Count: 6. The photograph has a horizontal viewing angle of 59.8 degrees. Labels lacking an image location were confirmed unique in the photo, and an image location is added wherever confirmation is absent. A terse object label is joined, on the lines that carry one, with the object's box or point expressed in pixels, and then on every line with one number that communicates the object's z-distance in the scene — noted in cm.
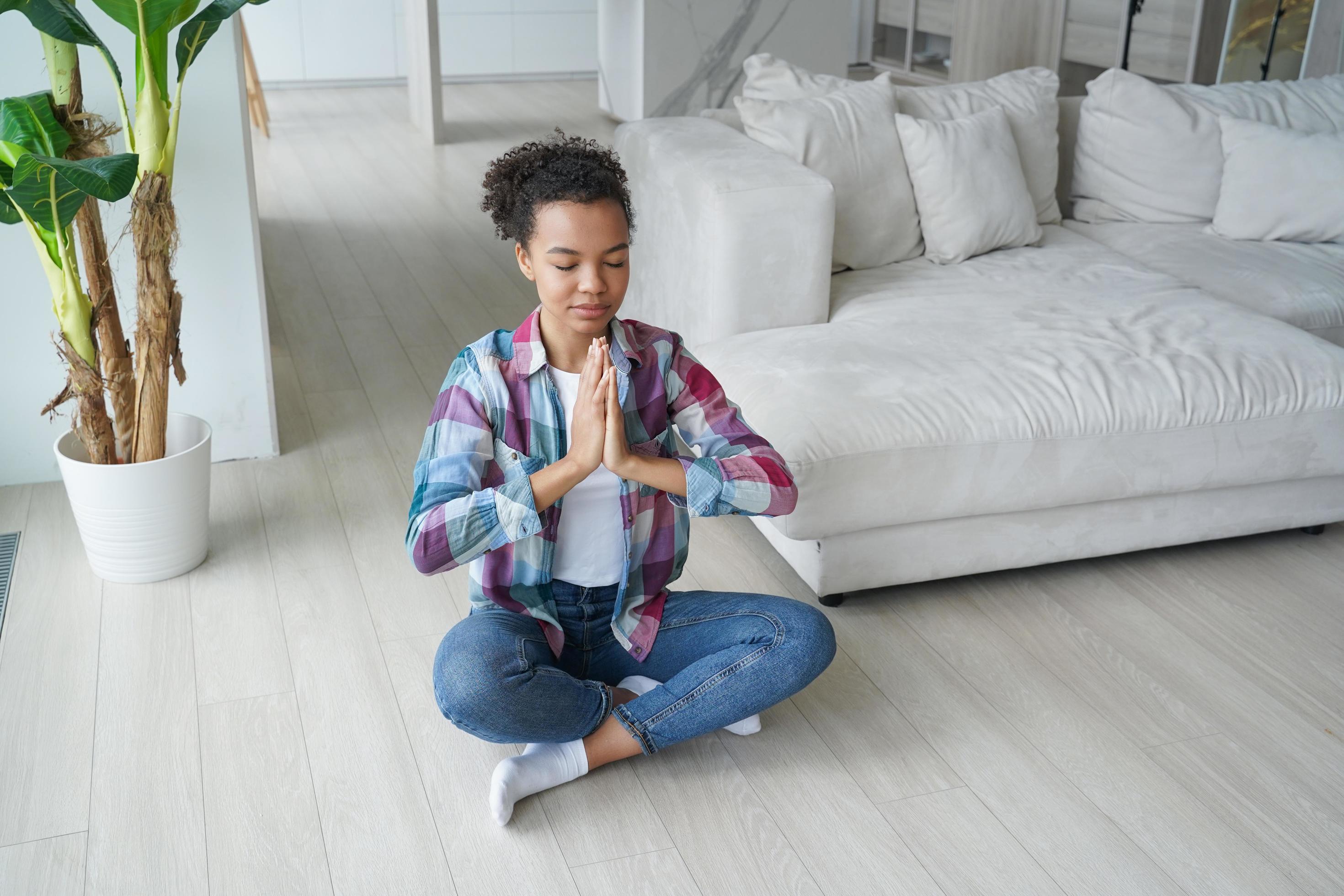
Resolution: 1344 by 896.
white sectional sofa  199
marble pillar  603
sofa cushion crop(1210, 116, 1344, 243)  292
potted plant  182
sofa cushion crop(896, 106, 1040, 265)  270
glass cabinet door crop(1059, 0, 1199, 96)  508
